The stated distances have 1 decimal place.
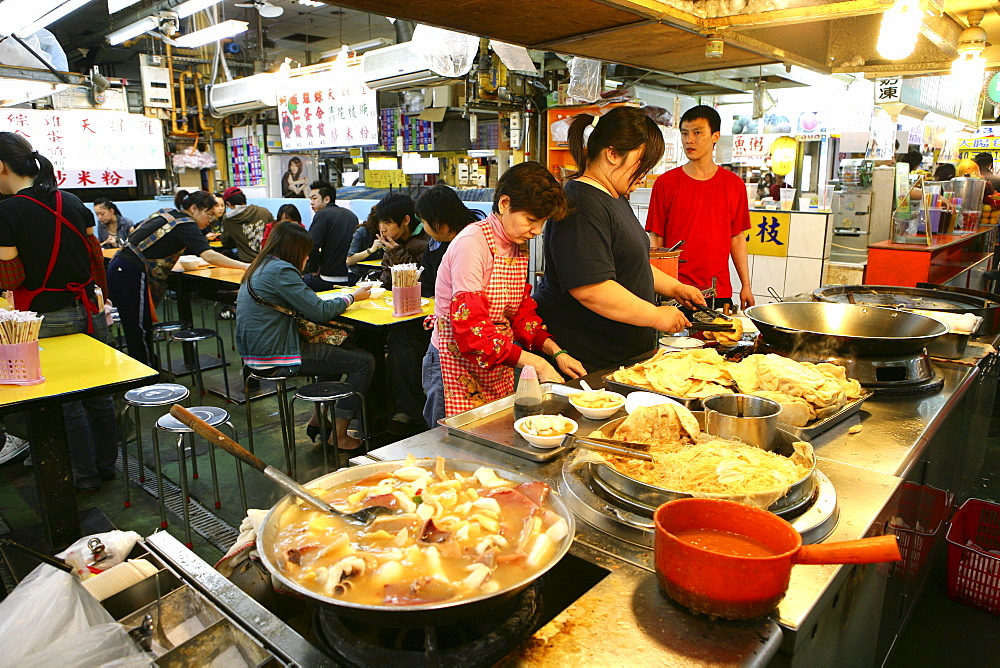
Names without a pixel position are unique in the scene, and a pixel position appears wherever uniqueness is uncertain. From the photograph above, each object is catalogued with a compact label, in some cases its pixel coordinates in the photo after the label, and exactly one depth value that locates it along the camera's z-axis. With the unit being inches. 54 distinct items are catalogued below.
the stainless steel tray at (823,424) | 69.6
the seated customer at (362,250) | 271.0
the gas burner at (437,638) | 41.6
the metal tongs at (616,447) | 60.8
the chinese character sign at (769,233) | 306.0
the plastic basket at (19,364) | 112.2
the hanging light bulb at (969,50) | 137.1
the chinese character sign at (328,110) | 336.5
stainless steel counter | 41.8
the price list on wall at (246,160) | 492.7
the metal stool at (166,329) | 239.0
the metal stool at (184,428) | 131.7
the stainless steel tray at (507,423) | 67.9
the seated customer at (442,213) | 170.7
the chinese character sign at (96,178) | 381.7
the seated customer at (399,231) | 210.7
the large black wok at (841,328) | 89.0
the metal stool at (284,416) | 170.4
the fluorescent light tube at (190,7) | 302.7
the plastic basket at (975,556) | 111.3
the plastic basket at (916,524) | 71.8
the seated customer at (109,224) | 351.6
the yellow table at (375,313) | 177.9
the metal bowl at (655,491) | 53.4
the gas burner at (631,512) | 53.0
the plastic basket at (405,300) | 180.1
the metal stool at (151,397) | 148.2
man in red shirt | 158.2
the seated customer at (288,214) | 305.7
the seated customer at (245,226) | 337.1
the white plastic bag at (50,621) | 46.7
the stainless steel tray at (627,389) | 77.7
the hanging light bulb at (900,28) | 85.5
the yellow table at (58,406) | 111.9
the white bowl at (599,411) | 74.8
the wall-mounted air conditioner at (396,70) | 286.0
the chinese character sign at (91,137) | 359.6
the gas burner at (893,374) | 88.4
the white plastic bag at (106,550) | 72.0
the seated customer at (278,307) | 165.9
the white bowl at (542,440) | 66.9
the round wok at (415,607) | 37.8
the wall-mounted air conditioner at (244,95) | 395.5
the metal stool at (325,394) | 157.8
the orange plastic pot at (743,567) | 41.2
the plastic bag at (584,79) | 263.1
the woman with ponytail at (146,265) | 235.0
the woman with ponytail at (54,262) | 148.2
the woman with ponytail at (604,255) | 99.3
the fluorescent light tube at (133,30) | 329.1
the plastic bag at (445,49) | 238.7
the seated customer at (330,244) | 277.7
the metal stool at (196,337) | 223.9
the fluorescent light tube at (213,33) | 317.1
